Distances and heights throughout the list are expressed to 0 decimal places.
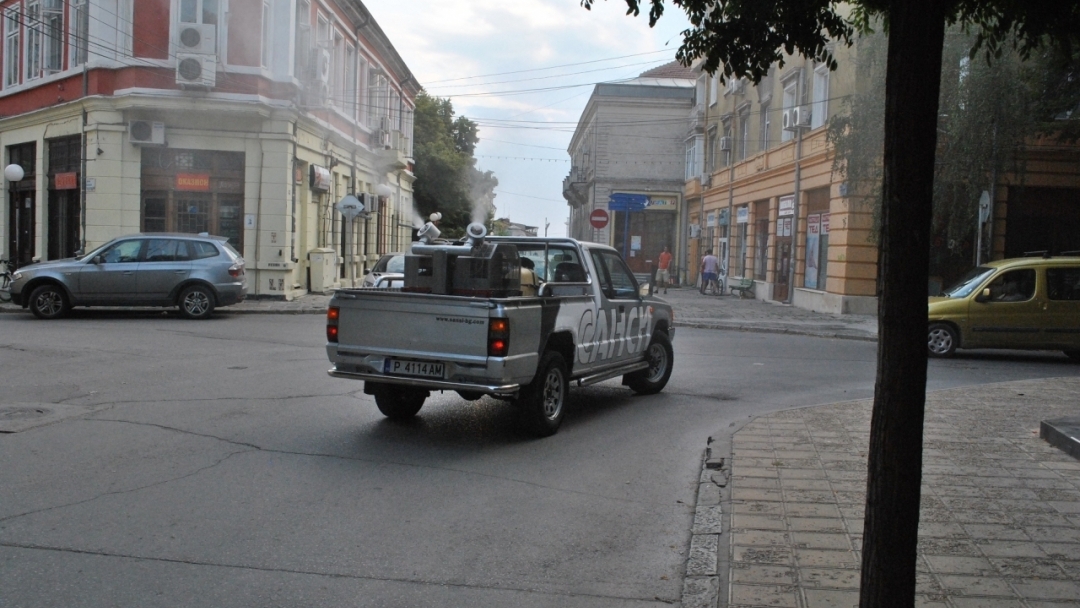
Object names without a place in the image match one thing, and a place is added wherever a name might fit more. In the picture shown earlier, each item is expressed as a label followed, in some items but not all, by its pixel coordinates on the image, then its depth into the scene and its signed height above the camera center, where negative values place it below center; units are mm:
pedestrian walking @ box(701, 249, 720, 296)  36812 -376
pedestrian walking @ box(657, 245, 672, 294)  35519 -318
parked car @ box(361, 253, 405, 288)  21672 -462
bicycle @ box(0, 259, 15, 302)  22322 -1147
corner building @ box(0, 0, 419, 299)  23469 +2949
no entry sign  27844 +1088
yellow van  16062 -649
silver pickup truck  8039 -640
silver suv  18453 -697
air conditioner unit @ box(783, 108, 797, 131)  28641 +4176
